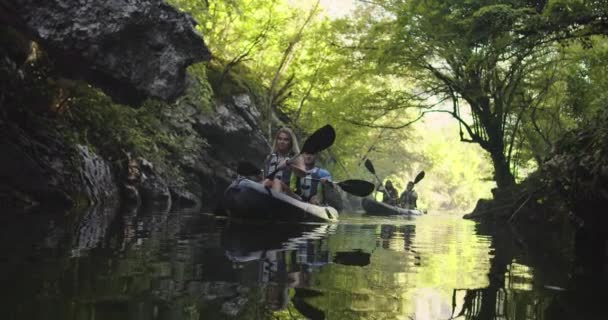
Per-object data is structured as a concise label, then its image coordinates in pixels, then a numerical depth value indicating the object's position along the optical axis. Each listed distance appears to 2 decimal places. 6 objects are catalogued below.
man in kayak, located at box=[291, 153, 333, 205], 9.35
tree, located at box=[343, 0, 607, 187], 7.83
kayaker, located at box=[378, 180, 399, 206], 22.64
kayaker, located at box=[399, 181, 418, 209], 22.59
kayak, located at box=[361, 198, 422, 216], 19.00
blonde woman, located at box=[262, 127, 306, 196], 8.40
